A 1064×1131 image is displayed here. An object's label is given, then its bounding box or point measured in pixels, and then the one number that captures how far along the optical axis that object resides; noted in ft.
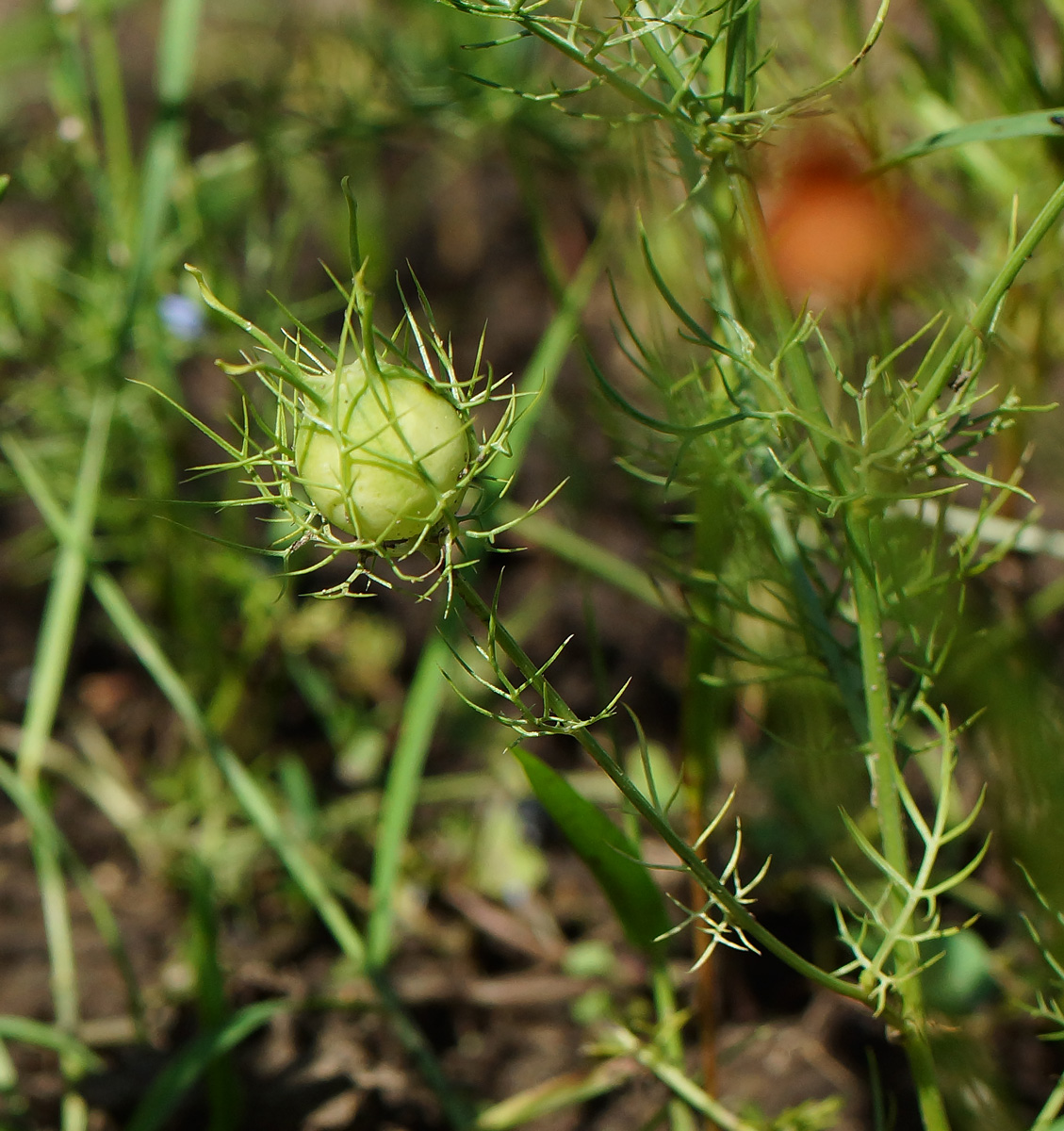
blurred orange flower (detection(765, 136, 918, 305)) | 2.11
